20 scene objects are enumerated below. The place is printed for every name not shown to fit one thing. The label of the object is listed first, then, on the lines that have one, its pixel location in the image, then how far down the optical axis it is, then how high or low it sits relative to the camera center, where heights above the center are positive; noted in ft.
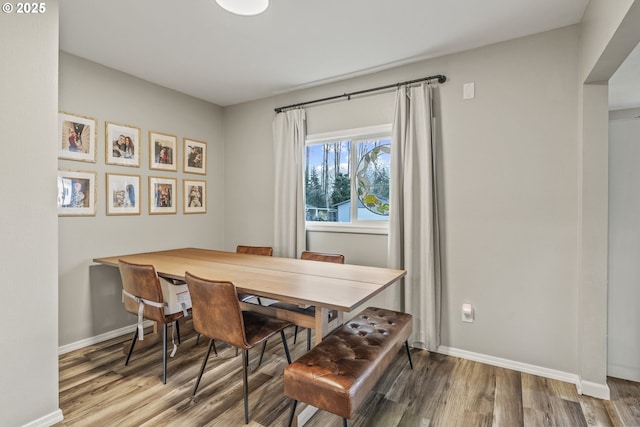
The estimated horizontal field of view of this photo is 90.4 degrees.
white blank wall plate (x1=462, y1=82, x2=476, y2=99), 8.65 +3.32
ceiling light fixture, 6.57 +4.35
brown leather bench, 4.78 -2.57
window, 10.48 +1.17
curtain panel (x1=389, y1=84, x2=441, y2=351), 8.94 -0.02
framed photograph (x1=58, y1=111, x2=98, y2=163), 8.93 +2.16
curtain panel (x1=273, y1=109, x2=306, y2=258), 11.52 +1.02
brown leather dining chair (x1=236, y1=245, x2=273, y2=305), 11.27 -1.42
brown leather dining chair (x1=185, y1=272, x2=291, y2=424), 5.92 -2.11
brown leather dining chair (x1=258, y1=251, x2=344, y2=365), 8.04 -1.50
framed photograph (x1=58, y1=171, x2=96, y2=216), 8.96 +0.52
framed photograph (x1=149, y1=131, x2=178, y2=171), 11.25 +2.19
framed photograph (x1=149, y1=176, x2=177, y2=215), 11.27 +0.60
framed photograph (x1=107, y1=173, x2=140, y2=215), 10.08 +0.56
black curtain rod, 9.01 +3.89
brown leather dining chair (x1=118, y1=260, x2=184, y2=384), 7.41 -2.02
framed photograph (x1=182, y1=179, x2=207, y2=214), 12.42 +0.62
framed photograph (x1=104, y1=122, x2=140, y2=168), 10.02 +2.18
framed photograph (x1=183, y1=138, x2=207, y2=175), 12.42 +2.21
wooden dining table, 5.81 -1.49
